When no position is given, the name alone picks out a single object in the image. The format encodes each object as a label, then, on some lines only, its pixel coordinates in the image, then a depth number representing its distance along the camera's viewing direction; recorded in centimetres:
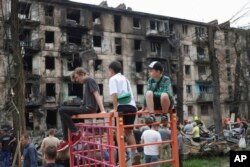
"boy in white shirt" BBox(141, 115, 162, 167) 1007
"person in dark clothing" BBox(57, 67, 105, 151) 623
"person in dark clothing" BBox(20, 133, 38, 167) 1095
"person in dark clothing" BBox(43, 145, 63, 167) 511
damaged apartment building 3869
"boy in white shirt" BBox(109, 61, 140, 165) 548
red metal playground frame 462
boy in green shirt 526
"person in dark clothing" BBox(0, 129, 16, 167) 1596
